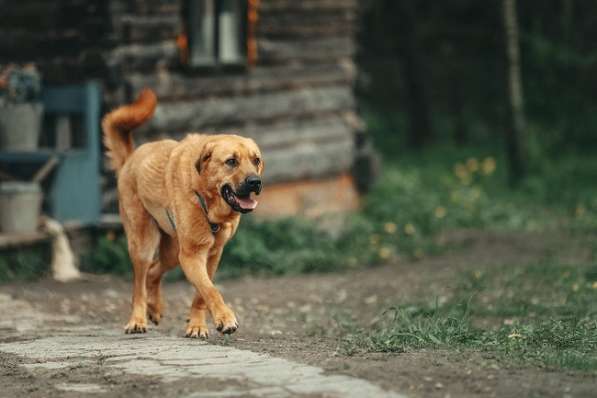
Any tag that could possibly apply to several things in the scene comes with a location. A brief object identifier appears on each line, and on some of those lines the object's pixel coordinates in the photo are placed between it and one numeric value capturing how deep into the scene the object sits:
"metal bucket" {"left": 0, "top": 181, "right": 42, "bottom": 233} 9.97
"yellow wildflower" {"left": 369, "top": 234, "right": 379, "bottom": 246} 11.92
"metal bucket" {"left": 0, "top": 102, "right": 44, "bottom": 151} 10.59
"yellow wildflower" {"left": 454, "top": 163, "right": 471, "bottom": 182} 14.87
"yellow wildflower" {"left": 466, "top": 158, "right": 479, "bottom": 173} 14.90
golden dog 6.35
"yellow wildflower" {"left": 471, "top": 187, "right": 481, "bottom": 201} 13.96
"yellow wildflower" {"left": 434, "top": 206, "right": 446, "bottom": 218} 12.83
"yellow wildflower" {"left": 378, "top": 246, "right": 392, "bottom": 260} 11.38
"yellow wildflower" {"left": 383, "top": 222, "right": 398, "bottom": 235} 12.23
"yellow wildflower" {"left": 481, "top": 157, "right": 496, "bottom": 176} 14.70
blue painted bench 10.41
